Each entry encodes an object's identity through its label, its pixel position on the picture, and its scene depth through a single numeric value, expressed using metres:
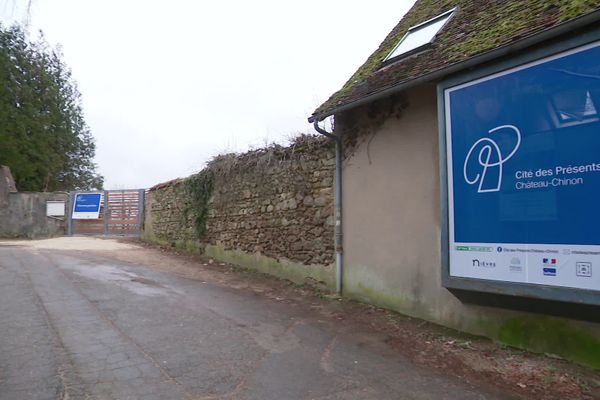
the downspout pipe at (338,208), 8.29
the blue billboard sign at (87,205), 21.88
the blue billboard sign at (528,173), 4.33
